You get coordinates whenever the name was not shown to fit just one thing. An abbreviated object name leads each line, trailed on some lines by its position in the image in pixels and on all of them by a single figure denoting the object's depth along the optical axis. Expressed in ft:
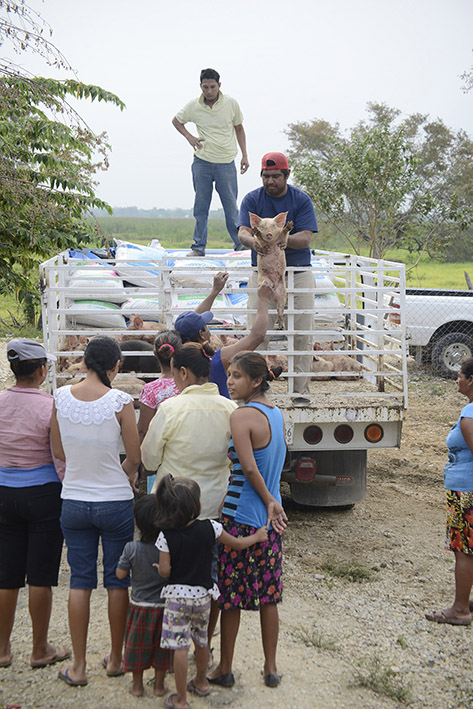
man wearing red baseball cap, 15.92
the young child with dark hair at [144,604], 10.04
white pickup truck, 37.55
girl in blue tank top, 10.34
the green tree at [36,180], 16.83
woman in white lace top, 10.49
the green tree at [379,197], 50.01
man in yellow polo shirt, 24.23
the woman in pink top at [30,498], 11.07
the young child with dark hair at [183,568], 9.68
